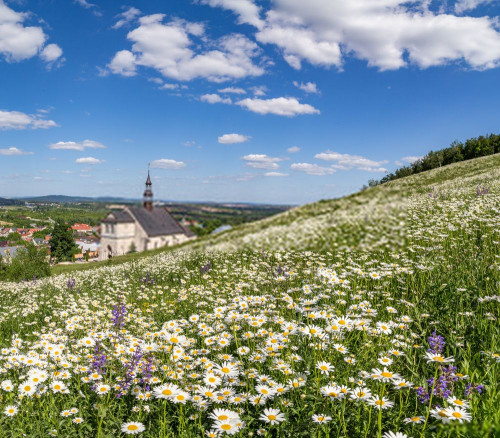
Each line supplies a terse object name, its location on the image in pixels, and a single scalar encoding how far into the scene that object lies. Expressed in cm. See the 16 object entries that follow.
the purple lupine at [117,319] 451
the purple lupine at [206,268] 987
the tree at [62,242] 3873
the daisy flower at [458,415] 219
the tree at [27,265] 2827
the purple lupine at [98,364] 359
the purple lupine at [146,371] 333
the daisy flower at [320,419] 261
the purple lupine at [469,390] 263
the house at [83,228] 4422
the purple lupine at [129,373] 338
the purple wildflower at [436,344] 280
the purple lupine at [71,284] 1120
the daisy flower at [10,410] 329
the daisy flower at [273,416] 261
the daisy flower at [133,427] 273
